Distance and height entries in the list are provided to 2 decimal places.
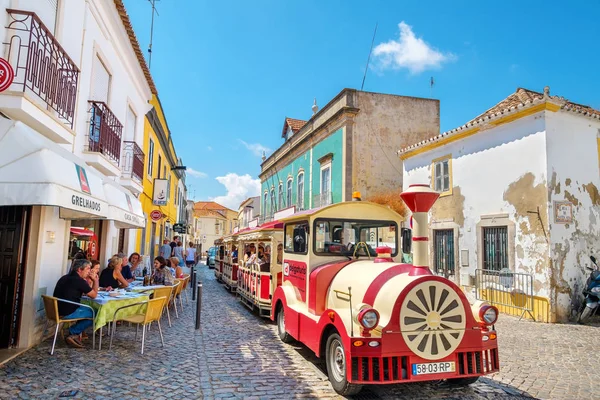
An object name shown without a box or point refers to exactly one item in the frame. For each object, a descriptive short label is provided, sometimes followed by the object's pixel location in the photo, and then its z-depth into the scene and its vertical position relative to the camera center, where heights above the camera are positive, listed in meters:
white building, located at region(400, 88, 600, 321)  9.86 +1.46
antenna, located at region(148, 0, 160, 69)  15.20 +7.24
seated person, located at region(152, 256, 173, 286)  9.12 -0.64
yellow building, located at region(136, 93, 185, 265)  14.40 +2.57
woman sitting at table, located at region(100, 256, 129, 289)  7.88 -0.62
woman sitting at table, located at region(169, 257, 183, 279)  10.36 -0.59
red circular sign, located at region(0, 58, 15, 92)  4.62 +1.84
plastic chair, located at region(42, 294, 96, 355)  5.61 -0.91
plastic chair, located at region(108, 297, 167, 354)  6.03 -1.02
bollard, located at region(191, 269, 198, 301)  12.39 -1.19
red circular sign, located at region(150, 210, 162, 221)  14.44 +1.04
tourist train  4.25 -0.65
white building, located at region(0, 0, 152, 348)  4.94 +1.43
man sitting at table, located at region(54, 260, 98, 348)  5.93 -0.74
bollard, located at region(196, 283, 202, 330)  7.74 -1.15
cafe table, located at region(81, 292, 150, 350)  5.90 -0.89
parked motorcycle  9.32 -0.97
